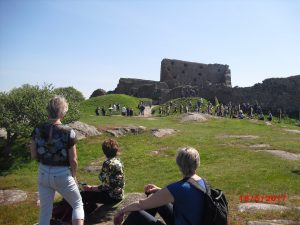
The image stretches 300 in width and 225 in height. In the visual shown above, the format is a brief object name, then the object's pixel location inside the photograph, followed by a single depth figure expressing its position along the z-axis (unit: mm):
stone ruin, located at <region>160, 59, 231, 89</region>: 64713
